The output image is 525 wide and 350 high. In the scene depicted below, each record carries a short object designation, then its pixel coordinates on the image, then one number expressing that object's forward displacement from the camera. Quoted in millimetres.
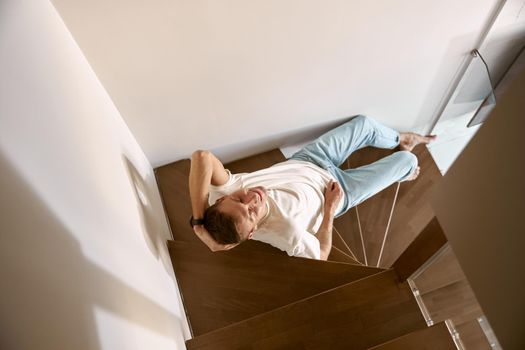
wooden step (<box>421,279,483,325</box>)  1034
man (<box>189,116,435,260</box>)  1748
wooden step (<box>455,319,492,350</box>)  1037
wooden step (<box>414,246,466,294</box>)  1069
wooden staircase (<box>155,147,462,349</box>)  1538
